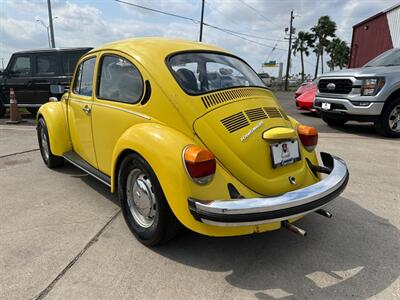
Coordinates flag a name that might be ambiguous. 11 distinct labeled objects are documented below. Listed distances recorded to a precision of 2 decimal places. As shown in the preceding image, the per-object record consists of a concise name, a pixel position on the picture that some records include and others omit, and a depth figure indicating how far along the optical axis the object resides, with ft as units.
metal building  57.52
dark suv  31.50
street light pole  65.57
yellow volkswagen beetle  8.16
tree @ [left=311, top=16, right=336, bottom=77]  173.68
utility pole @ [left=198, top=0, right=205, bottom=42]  94.13
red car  37.88
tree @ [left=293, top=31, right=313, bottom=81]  182.70
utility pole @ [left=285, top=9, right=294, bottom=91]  140.87
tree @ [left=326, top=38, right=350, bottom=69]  215.31
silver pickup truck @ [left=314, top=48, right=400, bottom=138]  23.65
